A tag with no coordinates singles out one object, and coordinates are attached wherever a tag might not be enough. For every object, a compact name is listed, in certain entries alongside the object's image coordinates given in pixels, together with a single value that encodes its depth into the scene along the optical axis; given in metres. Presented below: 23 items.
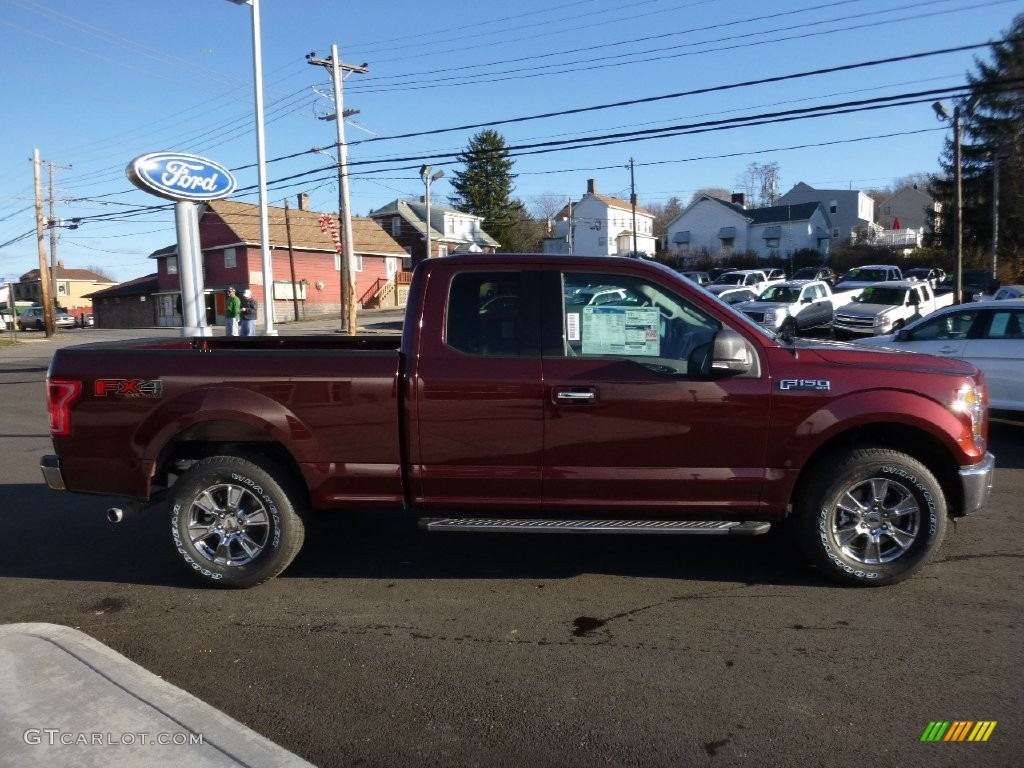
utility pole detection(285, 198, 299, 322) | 44.12
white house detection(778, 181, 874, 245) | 79.56
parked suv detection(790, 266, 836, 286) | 44.47
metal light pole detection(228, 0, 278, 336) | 19.95
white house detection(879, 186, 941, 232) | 87.43
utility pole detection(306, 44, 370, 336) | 25.14
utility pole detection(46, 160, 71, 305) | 42.09
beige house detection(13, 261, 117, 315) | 97.94
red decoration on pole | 41.88
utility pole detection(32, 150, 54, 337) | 36.28
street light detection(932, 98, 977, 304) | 23.58
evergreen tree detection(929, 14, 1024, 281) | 40.84
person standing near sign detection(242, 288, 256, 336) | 20.97
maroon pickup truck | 4.45
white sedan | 8.85
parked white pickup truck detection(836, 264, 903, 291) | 34.38
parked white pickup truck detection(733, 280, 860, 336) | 21.14
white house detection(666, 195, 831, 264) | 68.12
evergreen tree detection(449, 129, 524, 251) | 70.06
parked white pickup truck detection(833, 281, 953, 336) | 19.41
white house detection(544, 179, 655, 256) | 78.44
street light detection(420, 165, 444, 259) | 37.27
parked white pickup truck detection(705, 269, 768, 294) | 36.47
